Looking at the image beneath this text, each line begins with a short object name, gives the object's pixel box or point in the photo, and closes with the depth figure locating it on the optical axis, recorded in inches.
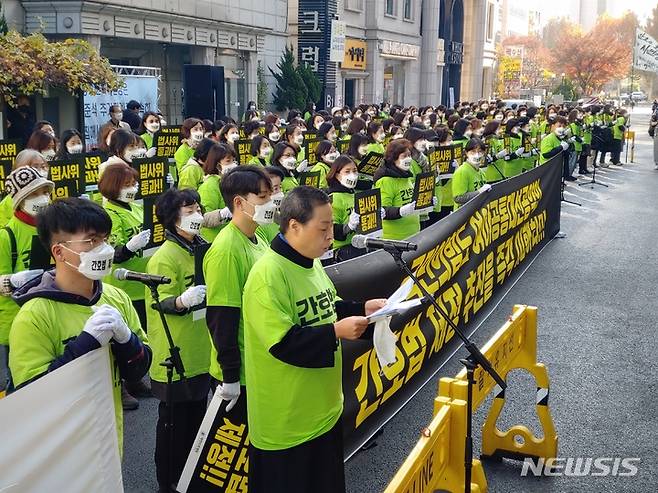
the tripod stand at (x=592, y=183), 821.4
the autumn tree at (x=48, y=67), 494.3
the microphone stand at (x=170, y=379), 159.3
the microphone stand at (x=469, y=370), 142.9
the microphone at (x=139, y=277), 151.0
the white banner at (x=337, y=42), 1259.8
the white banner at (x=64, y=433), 98.3
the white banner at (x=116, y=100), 605.3
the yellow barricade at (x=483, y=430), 129.0
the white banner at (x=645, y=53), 1047.0
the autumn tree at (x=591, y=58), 2795.3
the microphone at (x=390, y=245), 153.1
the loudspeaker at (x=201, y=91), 861.8
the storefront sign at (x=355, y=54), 1412.4
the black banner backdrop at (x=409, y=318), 169.9
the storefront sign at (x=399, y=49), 1533.0
